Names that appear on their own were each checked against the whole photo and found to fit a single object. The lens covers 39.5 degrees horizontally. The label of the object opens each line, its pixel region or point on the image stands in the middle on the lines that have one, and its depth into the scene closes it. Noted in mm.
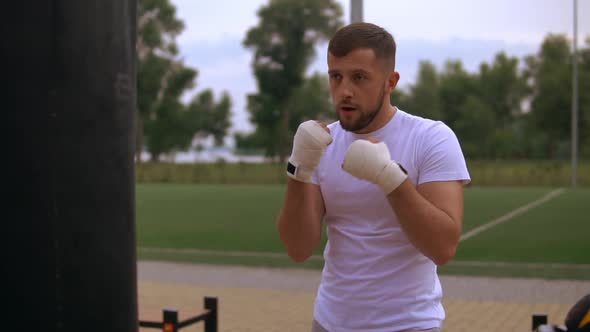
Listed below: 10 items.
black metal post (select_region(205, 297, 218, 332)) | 6629
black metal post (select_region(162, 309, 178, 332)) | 5930
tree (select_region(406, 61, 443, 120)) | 70250
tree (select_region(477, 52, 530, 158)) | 73062
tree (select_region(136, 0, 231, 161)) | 62000
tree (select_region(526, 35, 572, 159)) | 60906
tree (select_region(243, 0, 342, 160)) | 64438
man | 2639
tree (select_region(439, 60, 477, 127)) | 74250
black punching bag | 2408
